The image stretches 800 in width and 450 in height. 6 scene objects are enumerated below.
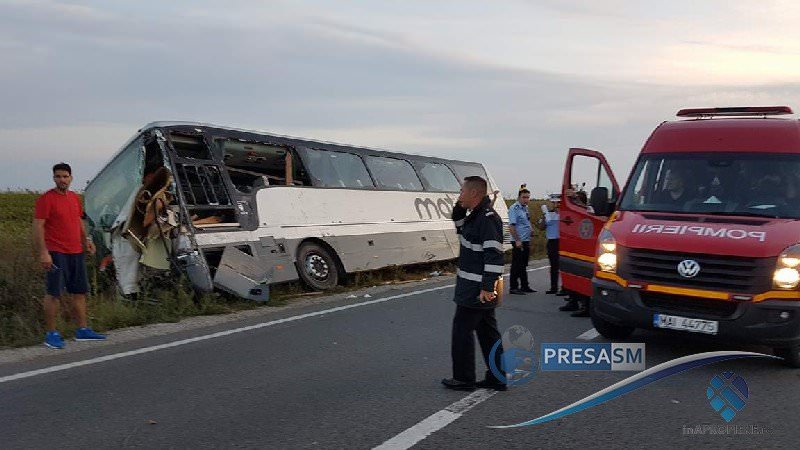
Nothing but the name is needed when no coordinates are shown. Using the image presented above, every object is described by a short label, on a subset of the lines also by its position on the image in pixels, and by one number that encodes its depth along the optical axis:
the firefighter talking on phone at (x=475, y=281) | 5.39
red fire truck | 6.01
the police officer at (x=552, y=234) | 11.34
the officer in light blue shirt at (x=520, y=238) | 11.84
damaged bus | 9.78
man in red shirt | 7.20
